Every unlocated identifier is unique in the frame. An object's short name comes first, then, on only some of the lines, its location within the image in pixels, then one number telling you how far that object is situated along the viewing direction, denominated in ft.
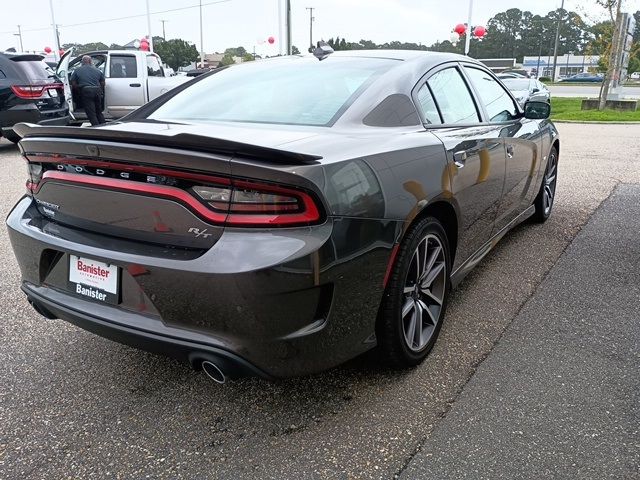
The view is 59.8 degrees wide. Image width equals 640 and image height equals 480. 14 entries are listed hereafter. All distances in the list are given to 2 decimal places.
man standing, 34.65
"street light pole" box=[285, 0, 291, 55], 84.39
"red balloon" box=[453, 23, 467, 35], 93.97
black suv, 31.60
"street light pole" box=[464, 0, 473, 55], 90.48
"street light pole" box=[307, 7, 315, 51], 241.29
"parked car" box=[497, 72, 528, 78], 75.99
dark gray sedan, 6.39
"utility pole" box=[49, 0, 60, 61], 141.45
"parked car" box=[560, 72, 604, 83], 225.35
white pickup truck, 39.45
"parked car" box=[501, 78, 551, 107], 56.96
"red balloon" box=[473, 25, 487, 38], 95.54
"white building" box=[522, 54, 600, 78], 291.38
